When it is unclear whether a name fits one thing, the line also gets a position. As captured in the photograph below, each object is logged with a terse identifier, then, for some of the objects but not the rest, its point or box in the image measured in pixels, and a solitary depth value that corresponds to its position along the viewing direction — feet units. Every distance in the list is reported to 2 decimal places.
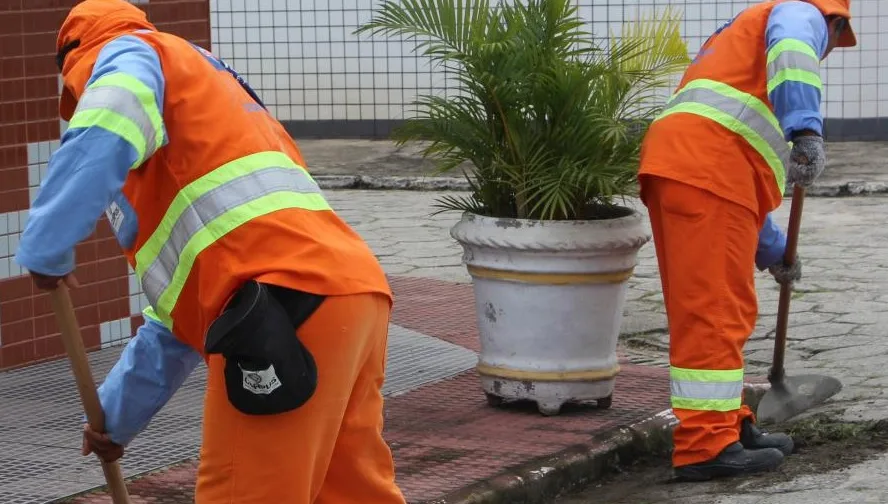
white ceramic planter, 31.07
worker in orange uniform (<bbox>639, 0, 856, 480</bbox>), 27.95
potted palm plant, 31.23
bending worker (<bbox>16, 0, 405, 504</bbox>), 17.32
